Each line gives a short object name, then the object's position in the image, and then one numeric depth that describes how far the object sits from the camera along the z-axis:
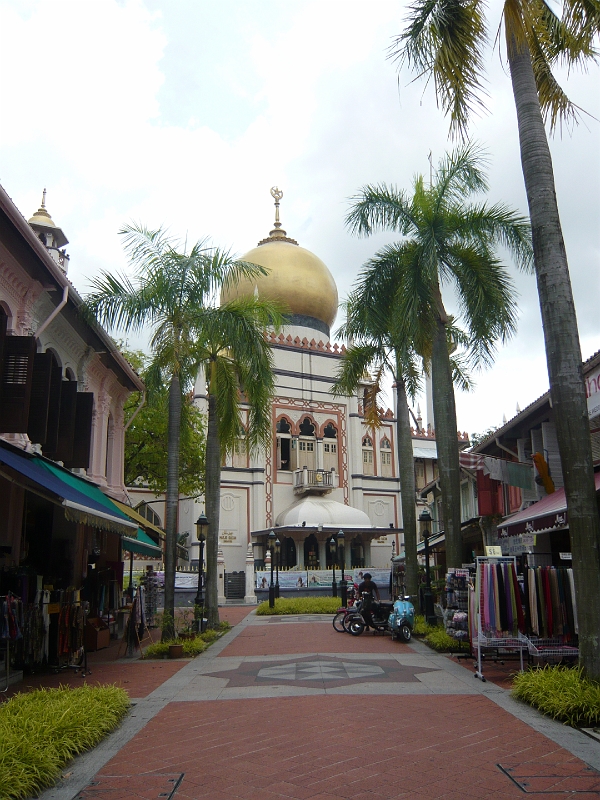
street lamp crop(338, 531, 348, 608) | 24.91
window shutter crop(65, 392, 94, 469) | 14.16
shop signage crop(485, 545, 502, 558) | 11.56
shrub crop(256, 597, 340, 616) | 26.84
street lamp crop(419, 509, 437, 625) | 17.86
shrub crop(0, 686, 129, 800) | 5.80
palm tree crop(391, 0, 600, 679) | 8.72
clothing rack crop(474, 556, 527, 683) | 10.81
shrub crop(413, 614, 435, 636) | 16.98
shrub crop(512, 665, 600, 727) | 7.71
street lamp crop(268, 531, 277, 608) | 27.28
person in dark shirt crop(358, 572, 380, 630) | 18.14
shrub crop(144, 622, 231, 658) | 14.86
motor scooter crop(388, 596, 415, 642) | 16.12
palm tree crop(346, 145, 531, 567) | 15.58
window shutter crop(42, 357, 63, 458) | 13.26
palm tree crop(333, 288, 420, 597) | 18.05
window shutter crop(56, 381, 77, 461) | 13.54
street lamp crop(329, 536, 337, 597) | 30.86
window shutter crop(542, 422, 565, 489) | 17.56
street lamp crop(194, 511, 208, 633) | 18.44
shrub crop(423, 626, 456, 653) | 14.15
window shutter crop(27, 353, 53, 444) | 11.85
